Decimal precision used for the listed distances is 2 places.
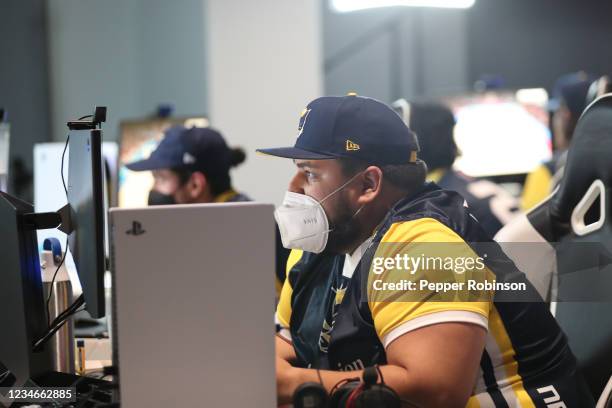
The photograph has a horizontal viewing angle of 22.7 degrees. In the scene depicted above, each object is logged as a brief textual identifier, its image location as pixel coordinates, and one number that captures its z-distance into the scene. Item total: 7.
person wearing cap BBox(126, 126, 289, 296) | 4.32
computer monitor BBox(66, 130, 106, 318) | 2.68
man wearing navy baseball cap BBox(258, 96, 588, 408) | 2.69
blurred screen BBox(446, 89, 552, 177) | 7.26
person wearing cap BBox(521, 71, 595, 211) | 6.12
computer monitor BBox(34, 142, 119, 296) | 3.00
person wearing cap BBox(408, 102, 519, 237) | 4.43
